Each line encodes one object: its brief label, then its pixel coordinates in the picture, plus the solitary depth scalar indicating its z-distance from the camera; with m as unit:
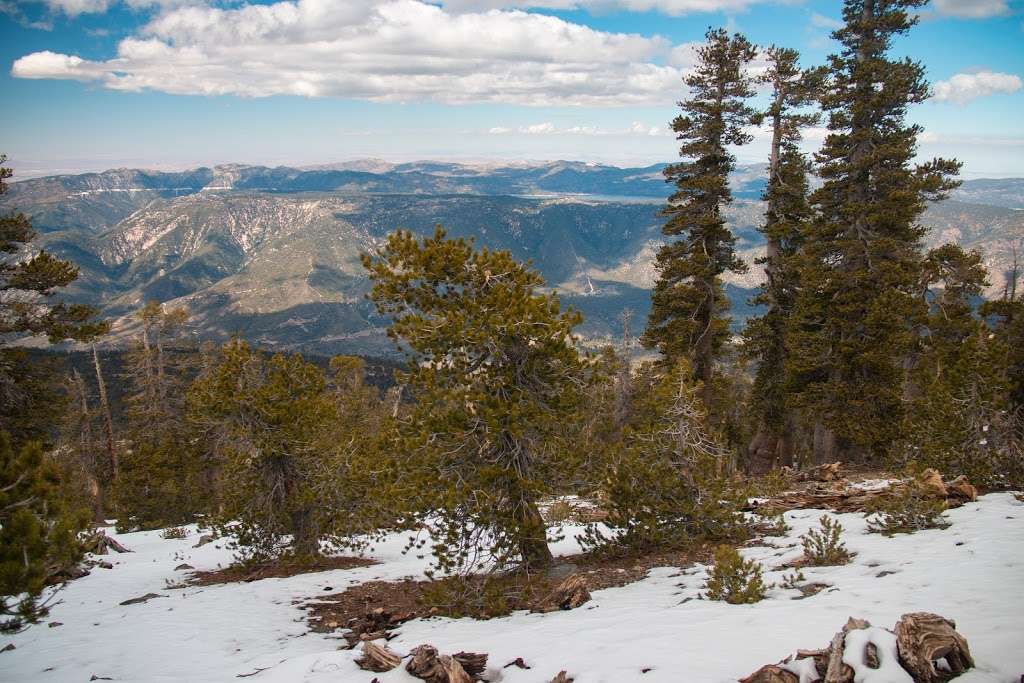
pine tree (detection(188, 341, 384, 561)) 13.29
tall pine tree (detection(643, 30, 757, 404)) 21.91
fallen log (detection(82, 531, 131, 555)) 16.83
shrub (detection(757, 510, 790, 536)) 10.58
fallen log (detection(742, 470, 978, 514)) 9.82
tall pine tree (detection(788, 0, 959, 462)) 19.28
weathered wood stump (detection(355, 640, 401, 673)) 6.47
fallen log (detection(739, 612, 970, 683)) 4.48
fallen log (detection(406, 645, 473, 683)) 5.84
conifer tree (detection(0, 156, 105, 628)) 16.72
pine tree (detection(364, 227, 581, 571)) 9.63
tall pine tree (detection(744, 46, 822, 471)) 22.64
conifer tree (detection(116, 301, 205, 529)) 26.36
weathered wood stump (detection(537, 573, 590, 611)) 8.52
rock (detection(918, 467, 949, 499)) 9.59
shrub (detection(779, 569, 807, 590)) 7.49
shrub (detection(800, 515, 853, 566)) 8.15
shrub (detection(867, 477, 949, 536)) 9.02
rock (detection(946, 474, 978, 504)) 9.96
